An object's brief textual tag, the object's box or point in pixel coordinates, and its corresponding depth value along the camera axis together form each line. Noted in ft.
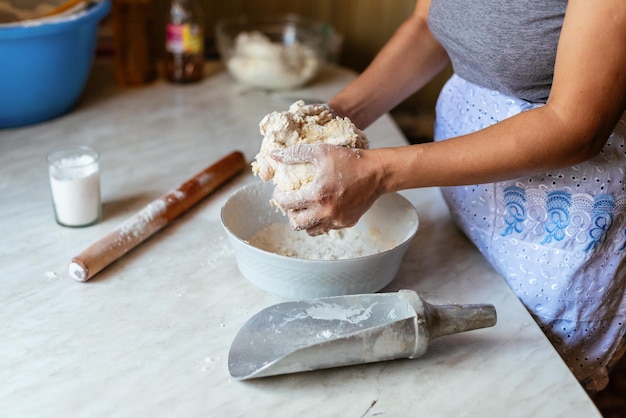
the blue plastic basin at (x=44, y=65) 5.13
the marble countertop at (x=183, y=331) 2.96
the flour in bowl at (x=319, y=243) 3.91
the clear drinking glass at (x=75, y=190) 4.13
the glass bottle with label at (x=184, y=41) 6.20
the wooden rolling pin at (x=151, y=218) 3.74
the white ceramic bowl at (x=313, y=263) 3.40
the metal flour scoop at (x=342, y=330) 2.98
